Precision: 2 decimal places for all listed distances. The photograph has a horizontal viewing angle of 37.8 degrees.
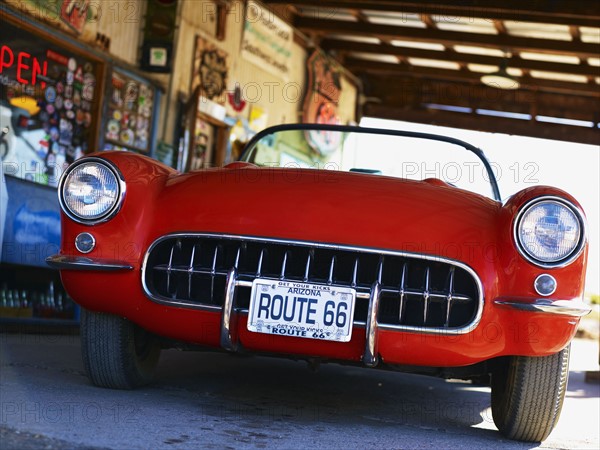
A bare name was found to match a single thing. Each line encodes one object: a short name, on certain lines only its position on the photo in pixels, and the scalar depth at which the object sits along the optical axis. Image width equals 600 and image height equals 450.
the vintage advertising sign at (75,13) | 7.01
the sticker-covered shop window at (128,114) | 8.02
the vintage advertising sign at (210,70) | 9.38
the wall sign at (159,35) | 8.38
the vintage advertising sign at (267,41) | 10.59
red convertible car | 2.91
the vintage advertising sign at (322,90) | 12.91
